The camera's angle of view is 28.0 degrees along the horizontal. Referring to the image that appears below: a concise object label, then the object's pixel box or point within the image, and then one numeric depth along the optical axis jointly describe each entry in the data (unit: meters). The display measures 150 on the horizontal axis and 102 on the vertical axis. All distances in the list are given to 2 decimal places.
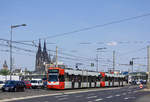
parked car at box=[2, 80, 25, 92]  37.28
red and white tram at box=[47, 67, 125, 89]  42.06
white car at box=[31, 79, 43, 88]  54.03
